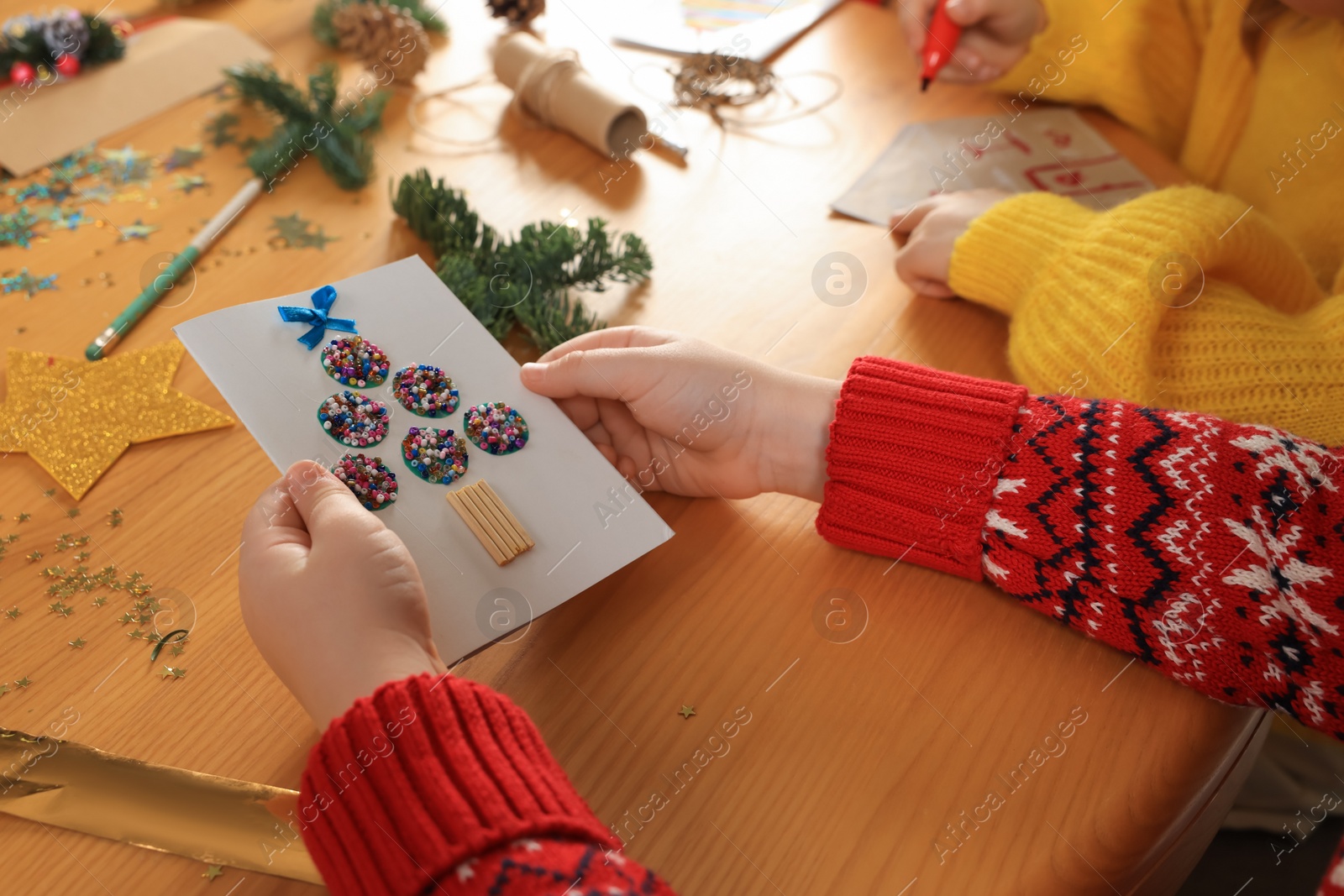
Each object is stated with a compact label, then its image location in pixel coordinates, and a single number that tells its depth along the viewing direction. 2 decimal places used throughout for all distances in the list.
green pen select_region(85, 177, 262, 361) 0.79
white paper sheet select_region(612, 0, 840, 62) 1.18
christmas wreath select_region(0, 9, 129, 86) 1.02
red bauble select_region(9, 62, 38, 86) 1.01
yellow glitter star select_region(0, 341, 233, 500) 0.71
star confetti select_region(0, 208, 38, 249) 0.89
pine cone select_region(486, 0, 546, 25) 1.15
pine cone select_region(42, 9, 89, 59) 1.02
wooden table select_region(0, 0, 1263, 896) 0.53
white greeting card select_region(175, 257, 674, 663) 0.62
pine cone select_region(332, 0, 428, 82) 1.10
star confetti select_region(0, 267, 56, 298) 0.85
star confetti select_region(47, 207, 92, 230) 0.91
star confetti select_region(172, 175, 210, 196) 0.95
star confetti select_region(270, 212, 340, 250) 0.90
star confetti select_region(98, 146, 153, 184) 0.96
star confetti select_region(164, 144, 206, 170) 0.98
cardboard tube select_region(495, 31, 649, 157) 1.00
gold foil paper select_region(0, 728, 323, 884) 0.52
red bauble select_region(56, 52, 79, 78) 1.02
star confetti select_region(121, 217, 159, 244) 0.89
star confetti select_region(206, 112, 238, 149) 1.01
